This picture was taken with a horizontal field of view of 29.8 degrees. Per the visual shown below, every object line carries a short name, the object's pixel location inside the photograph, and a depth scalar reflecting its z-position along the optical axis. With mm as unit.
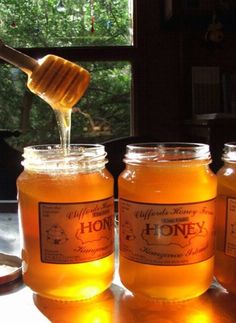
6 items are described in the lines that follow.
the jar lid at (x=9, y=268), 487
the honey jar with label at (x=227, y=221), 434
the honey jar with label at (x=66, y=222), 419
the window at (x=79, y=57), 2012
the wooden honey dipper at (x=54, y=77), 438
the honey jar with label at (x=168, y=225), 410
